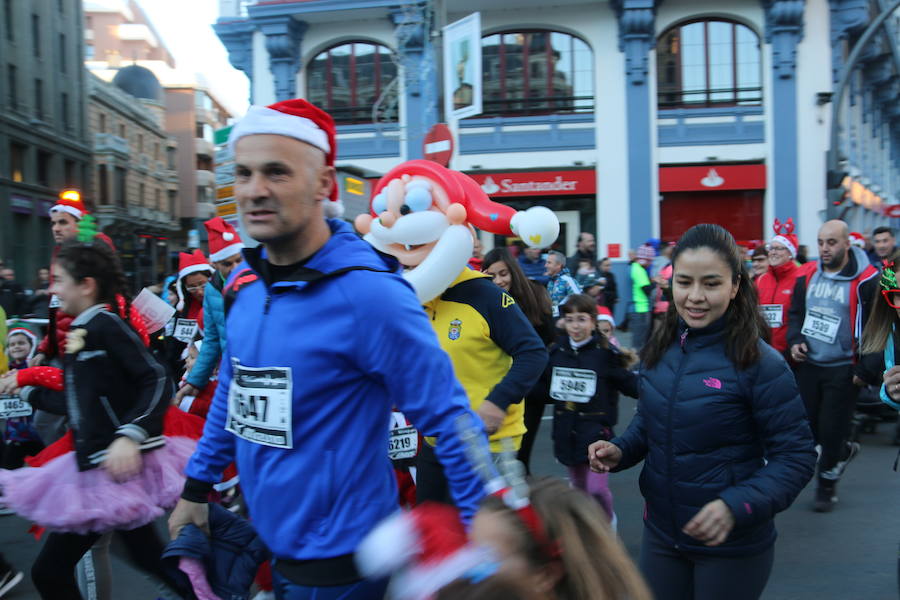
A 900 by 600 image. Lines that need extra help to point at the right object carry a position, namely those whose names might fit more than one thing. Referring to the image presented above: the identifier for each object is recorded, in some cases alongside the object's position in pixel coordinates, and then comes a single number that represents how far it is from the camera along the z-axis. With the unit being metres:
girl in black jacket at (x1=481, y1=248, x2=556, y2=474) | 5.17
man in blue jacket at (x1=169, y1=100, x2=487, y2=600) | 1.92
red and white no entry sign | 8.32
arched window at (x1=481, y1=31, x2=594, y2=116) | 19.28
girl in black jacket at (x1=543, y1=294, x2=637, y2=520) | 4.88
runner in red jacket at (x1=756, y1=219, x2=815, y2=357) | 6.86
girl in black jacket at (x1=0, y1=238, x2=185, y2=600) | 3.19
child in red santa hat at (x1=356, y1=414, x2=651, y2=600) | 1.53
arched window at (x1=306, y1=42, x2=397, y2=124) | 20.11
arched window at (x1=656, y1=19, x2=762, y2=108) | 18.98
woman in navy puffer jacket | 2.46
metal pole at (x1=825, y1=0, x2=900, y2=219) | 12.35
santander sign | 18.88
